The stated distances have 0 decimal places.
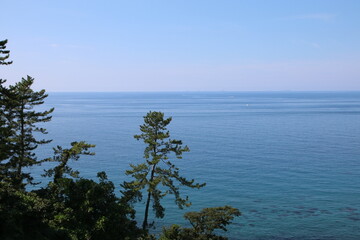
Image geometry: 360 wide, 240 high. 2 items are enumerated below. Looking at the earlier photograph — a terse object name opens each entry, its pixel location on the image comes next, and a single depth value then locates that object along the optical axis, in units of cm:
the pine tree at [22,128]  3092
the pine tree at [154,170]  3195
